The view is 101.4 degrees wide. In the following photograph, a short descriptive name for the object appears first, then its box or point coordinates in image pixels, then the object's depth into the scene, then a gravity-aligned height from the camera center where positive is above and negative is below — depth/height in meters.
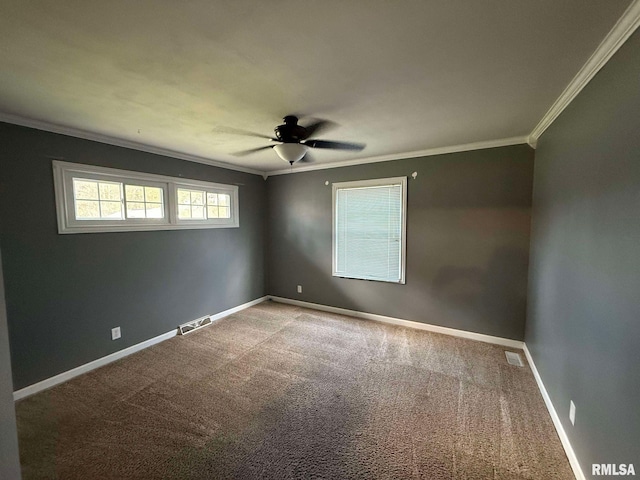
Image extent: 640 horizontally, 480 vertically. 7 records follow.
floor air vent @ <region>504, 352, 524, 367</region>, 2.76 -1.50
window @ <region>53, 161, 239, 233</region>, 2.55 +0.27
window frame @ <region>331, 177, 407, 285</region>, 3.65 +0.09
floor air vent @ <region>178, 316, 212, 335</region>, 3.55 -1.43
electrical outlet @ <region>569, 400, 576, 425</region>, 1.65 -1.23
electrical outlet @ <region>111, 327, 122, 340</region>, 2.88 -1.22
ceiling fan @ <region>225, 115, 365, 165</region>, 2.13 +0.69
